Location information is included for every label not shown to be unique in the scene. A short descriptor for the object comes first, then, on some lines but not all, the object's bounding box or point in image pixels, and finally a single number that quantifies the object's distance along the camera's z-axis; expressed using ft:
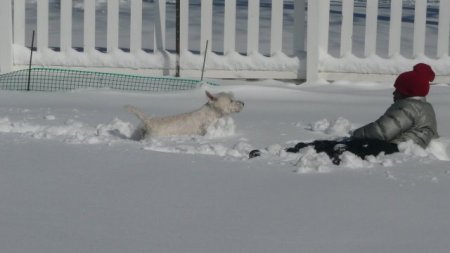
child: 28.89
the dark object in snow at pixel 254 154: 27.97
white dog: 30.87
